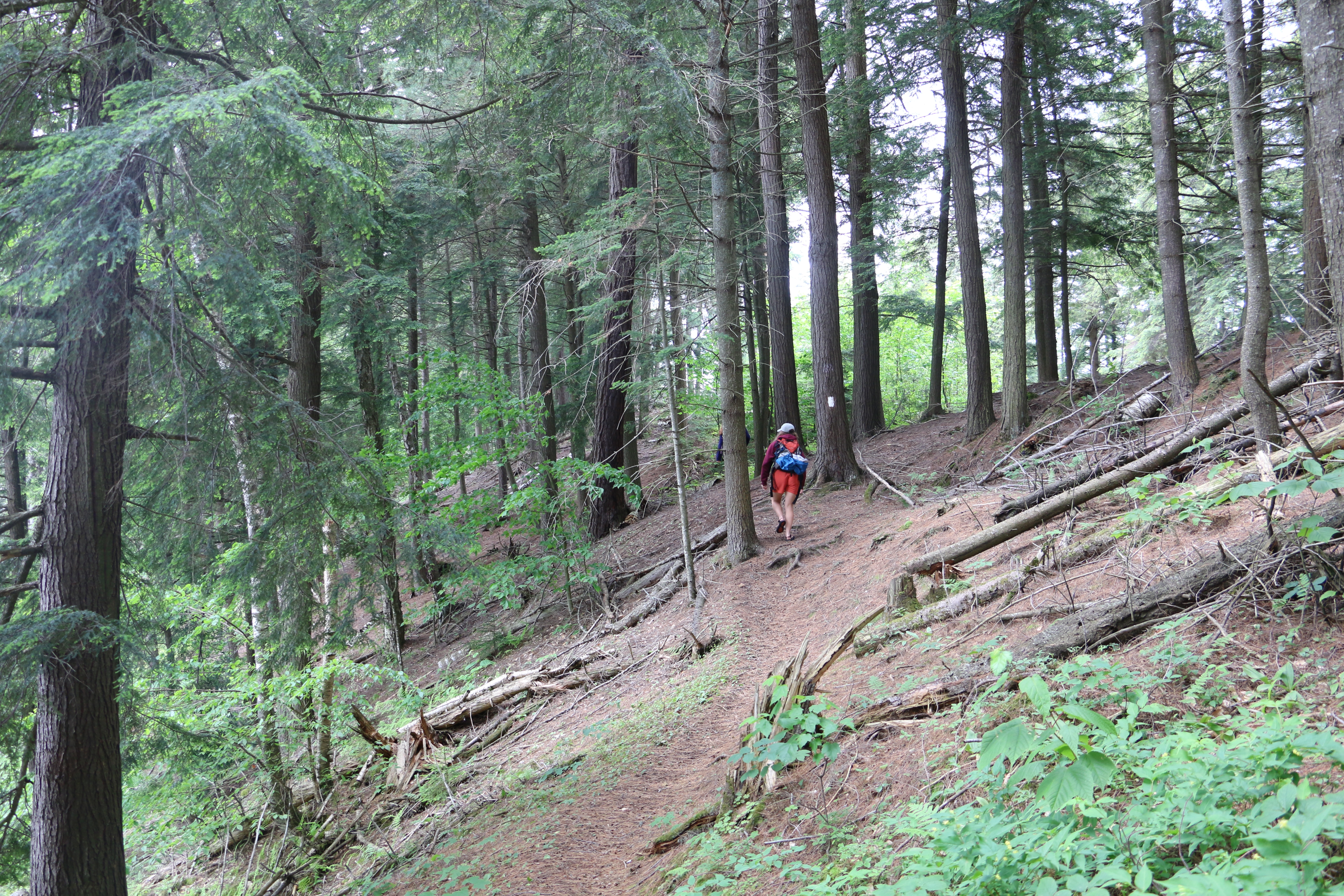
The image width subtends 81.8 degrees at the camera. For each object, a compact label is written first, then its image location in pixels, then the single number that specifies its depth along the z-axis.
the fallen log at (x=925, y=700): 4.41
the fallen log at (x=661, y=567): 11.97
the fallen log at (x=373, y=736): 8.23
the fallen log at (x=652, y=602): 10.78
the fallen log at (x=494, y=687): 9.09
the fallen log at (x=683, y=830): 4.71
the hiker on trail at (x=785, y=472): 10.99
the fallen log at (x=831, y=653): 5.04
